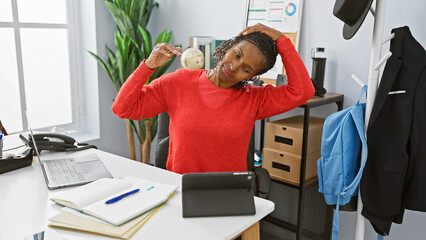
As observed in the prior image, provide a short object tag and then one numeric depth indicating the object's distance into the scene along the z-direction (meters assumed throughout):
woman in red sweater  1.55
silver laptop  1.35
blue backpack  1.72
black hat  1.52
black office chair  1.73
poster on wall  2.41
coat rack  1.61
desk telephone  1.69
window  2.83
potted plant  2.93
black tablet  1.14
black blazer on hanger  1.59
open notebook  1.07
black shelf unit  2.00
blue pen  1.14
